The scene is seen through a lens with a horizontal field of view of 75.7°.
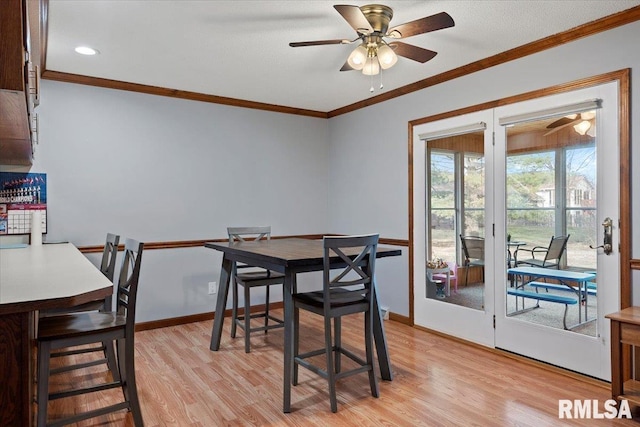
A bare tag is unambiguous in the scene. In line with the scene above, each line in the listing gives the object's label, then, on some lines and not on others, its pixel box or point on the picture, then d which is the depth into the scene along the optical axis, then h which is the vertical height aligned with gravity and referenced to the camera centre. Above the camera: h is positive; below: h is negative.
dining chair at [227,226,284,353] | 3.32 -0.54
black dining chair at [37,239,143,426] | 1.77 -0.55
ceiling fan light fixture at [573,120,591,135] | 2.71 +0.58
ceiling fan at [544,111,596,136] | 2.70 +0.63
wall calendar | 3.32 +0.13
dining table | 2.37 -0.32
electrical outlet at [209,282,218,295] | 4.27 -0.75
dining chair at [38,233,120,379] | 2.50 -0.59
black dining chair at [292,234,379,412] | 2.32 -0.51
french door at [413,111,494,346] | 3.34 -0.01
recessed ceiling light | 2.98 +1.22
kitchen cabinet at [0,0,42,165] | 1.28 +0.51
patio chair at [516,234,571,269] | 2.89 -0.28
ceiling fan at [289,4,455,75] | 2.17 +1.01
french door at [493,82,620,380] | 2.61 +0.04
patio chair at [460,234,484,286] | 3.40 -0.31
